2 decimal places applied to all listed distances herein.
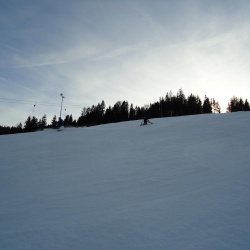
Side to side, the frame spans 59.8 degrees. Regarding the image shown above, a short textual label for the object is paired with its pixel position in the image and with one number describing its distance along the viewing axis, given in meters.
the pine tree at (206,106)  95.24
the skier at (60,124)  29.83
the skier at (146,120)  26.75
